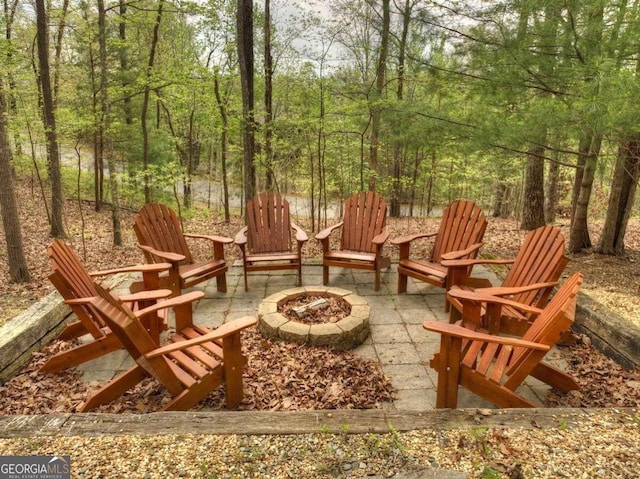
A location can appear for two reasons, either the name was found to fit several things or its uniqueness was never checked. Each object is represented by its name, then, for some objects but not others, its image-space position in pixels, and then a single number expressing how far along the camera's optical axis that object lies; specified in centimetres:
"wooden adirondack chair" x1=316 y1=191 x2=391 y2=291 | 387
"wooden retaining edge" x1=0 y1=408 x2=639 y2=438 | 171
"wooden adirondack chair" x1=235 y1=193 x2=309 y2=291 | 430
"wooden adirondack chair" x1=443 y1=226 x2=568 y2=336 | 251
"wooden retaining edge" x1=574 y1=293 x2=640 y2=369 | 248
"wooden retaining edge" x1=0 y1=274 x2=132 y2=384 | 239
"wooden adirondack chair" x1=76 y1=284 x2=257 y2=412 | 177
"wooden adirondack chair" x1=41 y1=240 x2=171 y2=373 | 238
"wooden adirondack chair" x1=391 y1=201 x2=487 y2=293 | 345
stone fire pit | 271
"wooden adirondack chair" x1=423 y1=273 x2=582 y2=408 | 179
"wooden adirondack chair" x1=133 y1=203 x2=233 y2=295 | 337
